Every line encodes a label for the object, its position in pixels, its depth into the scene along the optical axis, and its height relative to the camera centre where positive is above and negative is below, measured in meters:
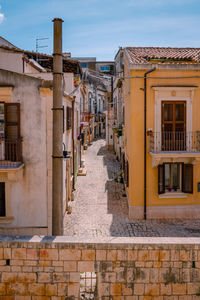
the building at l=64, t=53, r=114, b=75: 58.50 +14.24
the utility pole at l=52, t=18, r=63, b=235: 6.58 -0.02
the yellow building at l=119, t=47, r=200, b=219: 12.83 -0.28
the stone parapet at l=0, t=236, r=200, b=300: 6.40 -3.20
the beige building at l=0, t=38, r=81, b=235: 10.20 -0.75
